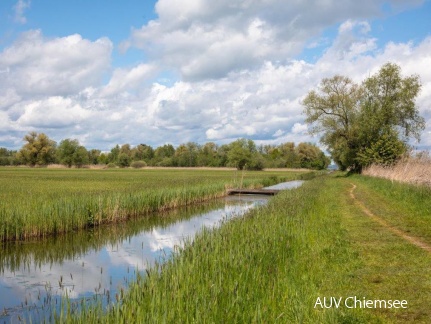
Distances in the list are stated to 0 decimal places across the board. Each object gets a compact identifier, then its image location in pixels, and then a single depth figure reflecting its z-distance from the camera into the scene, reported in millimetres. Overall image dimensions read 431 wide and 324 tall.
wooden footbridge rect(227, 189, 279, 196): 34312
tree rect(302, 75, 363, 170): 51500
